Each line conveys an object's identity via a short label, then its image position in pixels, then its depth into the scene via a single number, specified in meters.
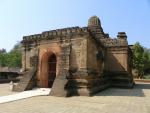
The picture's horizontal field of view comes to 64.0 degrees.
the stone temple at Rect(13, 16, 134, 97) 6.82
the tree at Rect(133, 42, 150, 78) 21.17
